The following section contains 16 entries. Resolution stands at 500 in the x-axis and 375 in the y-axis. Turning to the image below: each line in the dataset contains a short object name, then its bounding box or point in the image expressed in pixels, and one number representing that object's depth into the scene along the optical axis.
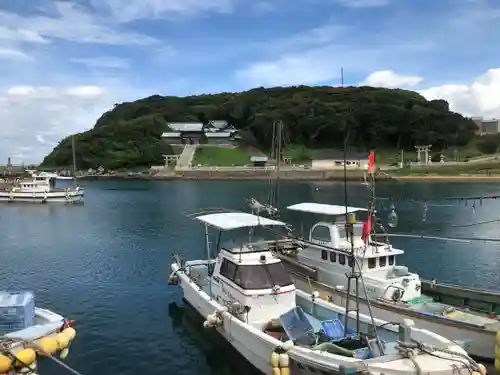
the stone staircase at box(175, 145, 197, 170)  165.12
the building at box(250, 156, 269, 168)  161.38
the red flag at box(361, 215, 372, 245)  21.92
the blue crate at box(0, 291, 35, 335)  17.23
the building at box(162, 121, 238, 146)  193.12
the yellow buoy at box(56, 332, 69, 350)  16.53
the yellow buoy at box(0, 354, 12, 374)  14.46
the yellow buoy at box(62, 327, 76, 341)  17.02
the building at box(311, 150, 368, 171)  149.62
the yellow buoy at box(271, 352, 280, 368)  15.59
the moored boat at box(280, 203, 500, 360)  18.34
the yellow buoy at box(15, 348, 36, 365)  14.77
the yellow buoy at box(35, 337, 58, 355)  15.92
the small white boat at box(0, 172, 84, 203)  85.38
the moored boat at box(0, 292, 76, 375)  14.79
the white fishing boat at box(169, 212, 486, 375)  14.12
